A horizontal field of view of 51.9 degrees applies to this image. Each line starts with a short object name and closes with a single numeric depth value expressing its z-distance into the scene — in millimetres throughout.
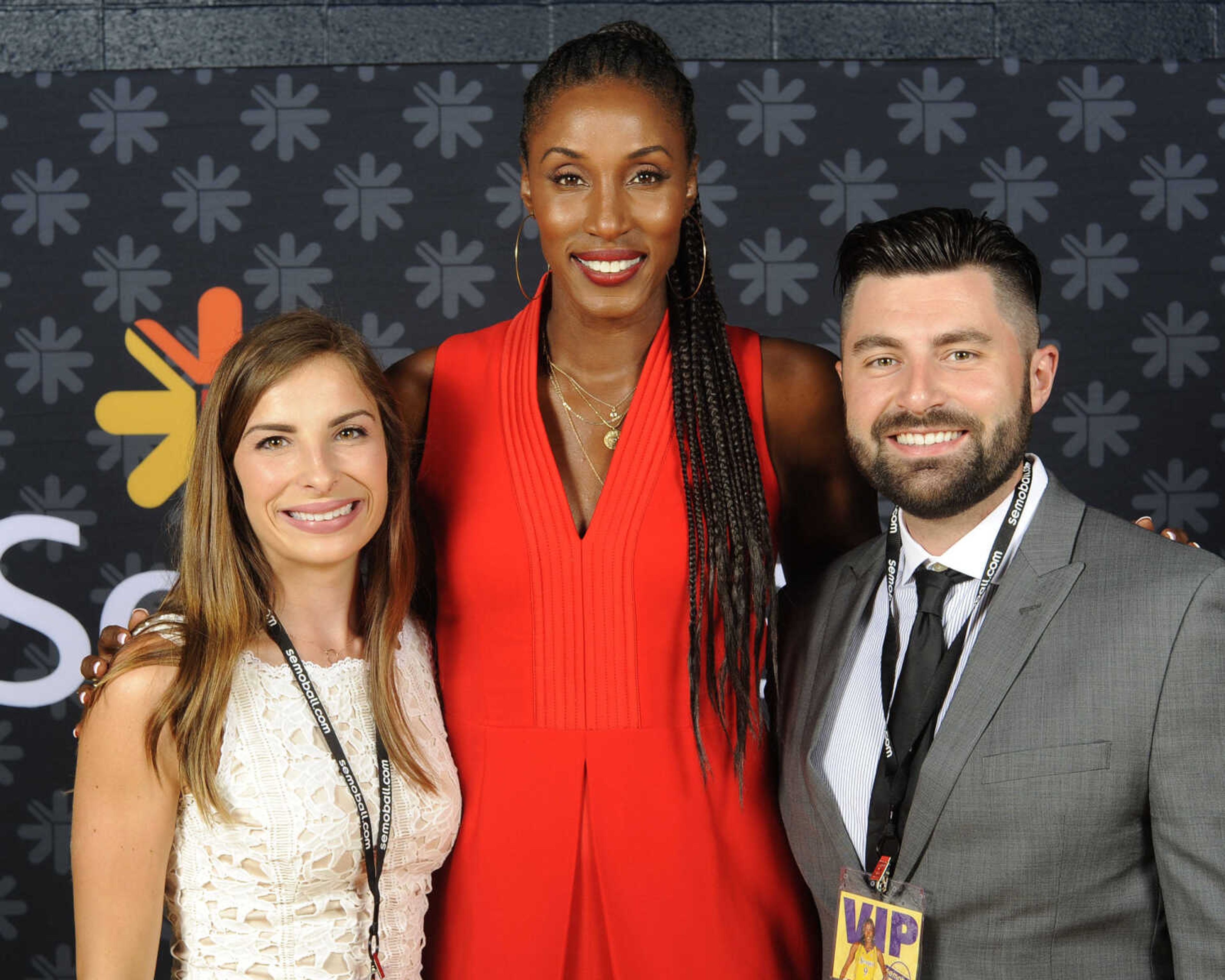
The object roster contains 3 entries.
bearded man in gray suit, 1434
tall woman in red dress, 1844
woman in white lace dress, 1616
